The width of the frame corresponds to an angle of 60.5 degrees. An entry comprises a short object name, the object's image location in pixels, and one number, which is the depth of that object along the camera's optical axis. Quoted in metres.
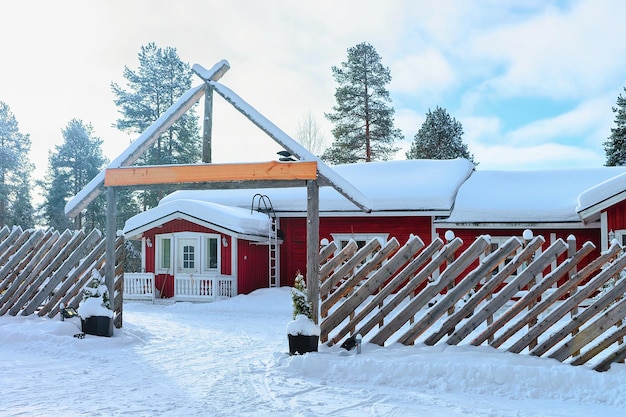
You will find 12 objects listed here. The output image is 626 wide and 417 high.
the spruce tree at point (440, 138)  35.28
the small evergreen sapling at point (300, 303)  7.37
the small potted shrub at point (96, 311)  8.91
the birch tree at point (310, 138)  42.53
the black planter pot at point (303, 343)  7.19
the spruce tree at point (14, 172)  38.56
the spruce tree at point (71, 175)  38.72
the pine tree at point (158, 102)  36.88
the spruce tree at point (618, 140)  31.23
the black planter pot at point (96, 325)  8.93
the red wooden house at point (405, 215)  16.64
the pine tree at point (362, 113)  36.75
